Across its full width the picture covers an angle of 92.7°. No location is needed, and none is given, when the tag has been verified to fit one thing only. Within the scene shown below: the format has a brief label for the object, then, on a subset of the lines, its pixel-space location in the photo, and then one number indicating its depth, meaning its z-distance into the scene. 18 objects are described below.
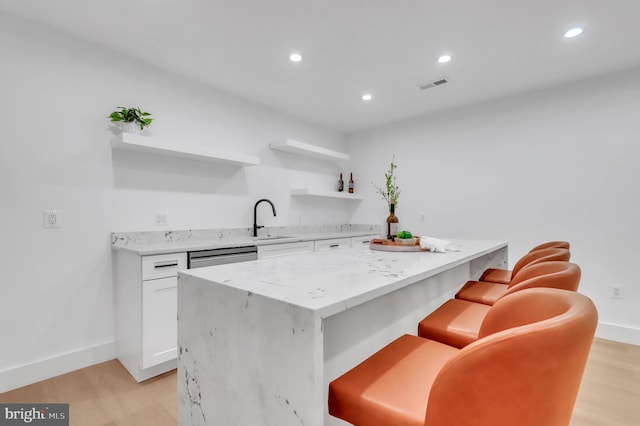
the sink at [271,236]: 3.39
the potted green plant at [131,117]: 2.42
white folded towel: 1.80
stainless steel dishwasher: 2.39
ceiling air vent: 3.09
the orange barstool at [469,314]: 1.05
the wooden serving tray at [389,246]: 1.86
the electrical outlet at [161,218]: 2.78
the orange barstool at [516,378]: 0.56
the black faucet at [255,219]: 3.53
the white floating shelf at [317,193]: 4.00
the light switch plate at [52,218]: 2.22
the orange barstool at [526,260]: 1.56
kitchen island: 0.75
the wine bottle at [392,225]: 2.06
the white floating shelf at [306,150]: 3.74
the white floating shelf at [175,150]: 2.44
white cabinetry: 2.12
